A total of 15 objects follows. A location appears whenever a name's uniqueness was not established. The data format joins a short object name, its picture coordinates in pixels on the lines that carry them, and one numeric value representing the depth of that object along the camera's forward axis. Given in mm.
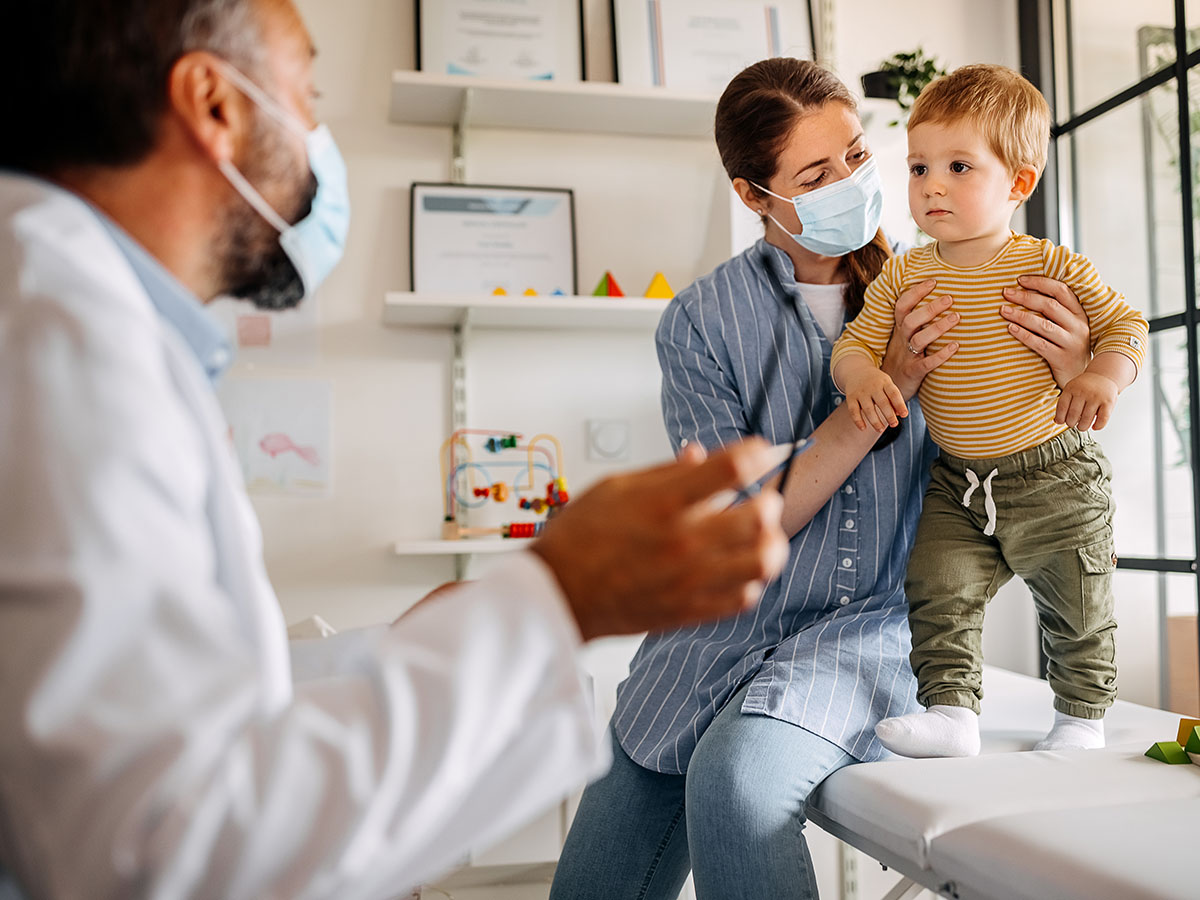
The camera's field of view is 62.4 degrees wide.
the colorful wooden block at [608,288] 2336
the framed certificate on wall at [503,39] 2385
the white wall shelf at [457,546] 2172
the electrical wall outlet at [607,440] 2482
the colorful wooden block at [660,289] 2342
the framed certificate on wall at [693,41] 2454
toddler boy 1282
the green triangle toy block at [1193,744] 1164
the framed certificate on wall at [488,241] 2395
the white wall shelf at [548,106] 2223
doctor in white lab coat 494
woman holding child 1170
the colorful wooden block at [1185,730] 1188
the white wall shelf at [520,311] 2174
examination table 857
